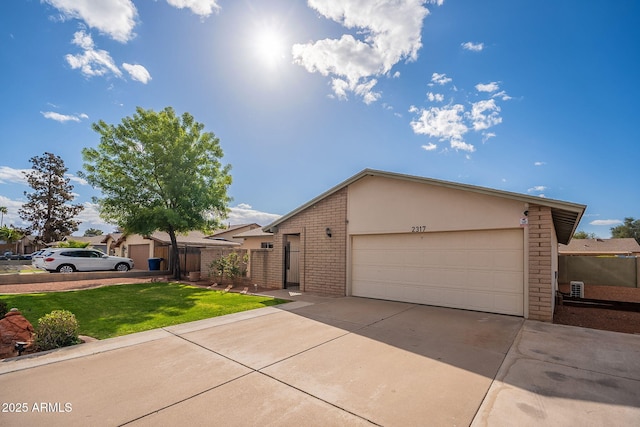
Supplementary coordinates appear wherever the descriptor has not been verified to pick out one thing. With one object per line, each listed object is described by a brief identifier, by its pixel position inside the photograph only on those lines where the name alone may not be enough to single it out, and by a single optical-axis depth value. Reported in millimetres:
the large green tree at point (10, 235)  47969
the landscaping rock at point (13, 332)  4648
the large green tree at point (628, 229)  52969
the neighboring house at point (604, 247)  27625
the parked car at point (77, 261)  16688
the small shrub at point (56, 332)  4824
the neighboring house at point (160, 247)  18891
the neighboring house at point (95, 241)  35997
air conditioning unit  10219
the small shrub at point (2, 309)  5581
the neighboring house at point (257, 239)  18947
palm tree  57131
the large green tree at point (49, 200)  39188
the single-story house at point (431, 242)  7195
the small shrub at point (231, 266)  13969
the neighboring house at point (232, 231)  31497
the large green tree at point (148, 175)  15531
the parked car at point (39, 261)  17438
